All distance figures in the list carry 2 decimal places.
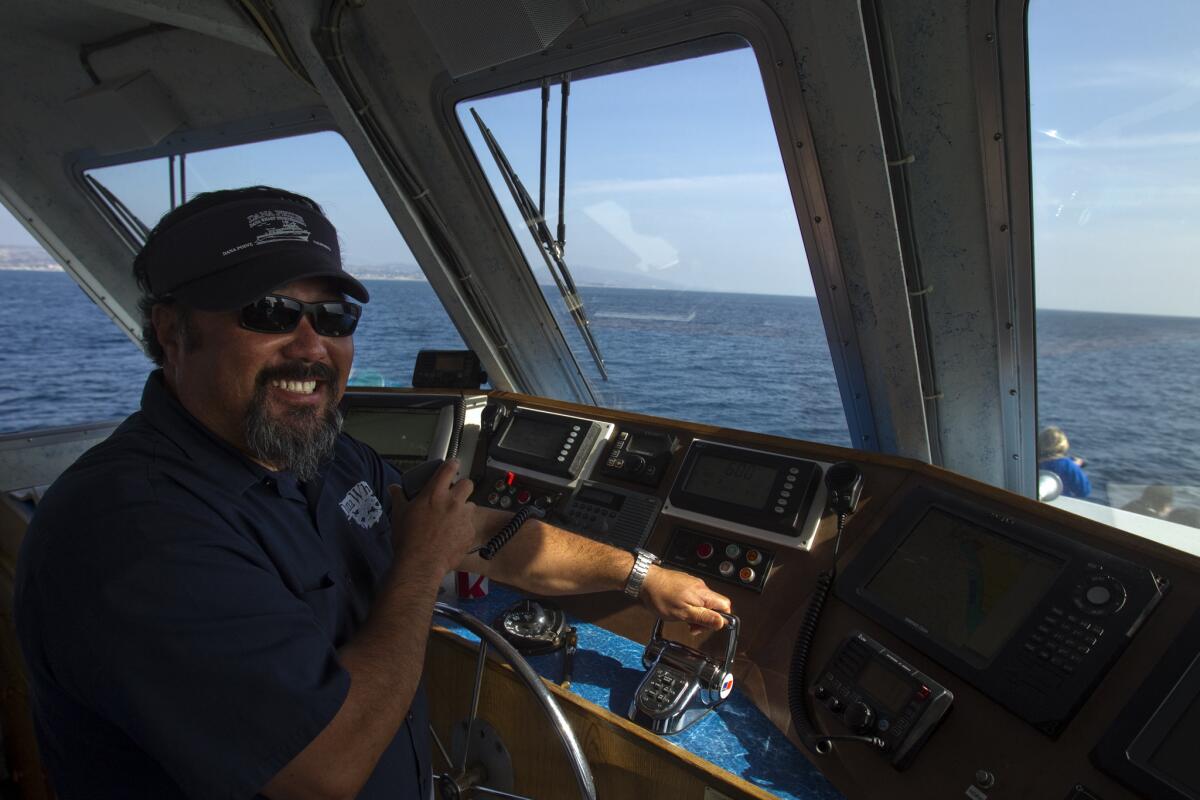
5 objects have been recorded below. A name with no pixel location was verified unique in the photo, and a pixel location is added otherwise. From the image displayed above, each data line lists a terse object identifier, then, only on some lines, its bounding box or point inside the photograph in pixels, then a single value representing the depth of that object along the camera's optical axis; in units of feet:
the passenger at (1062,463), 6.35
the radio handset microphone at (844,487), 4.87
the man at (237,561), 2.54
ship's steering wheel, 3.66
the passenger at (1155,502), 7.04
